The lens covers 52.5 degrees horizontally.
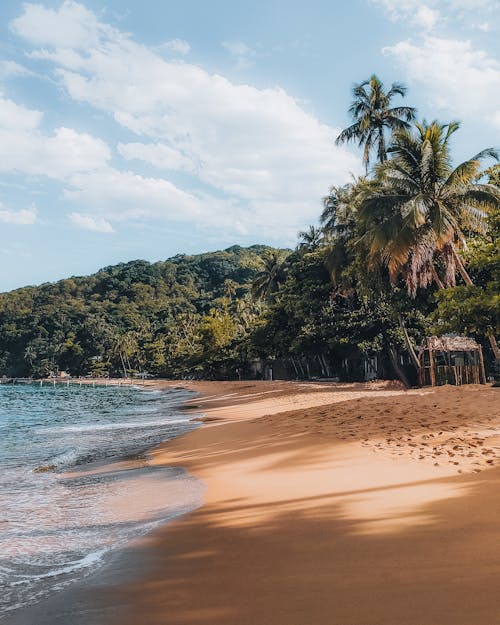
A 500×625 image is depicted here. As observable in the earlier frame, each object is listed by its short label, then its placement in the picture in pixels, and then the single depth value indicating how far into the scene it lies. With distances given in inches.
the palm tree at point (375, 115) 1208.8
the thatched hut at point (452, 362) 845.2
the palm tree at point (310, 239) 1657.2
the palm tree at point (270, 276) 1993.1
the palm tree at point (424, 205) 804.0
